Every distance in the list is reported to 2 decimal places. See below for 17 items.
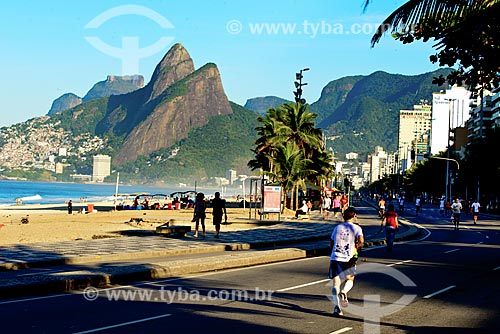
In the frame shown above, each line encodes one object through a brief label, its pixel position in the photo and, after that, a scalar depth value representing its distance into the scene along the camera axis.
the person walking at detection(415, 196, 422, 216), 61.73
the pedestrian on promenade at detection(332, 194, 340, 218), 51.83
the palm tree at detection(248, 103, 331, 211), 56.56
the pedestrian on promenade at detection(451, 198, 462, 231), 38.88
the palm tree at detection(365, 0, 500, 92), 13.24
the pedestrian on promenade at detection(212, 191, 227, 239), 25.95
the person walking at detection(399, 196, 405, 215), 61.72
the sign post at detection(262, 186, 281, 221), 37.88
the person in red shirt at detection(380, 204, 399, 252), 22.97
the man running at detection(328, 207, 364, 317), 10.90
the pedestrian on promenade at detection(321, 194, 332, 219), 47.34
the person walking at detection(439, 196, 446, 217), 61.28
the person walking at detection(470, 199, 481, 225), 47.09
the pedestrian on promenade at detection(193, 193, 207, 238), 25.62
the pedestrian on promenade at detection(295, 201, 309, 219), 47.55
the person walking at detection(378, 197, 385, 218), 44.50
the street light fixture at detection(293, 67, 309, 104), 36.34
